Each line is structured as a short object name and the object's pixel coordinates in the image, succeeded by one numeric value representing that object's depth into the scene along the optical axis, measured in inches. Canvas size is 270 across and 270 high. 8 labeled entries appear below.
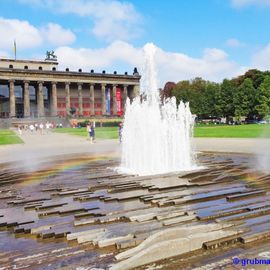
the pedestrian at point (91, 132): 1348.2
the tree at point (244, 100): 3656.5
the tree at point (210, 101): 4001.0
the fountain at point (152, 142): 618.2
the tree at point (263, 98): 3457.2
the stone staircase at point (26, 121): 3531.3
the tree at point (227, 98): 3814.0
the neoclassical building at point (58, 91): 4124.0
